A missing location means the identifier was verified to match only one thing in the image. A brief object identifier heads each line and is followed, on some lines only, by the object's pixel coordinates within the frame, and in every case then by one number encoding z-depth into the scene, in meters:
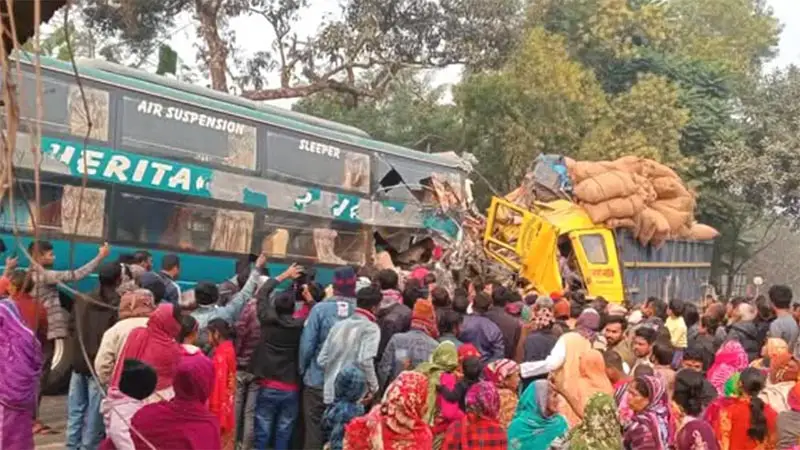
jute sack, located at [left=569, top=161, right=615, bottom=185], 18.20
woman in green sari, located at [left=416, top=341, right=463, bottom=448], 6.45
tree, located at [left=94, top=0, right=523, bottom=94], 24.22
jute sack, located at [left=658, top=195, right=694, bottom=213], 19.88
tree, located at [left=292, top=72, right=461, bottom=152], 26.89
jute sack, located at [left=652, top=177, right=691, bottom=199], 19.59
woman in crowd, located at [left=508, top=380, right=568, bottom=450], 5.92
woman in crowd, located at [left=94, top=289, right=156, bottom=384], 6.11
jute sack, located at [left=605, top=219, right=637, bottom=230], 17.42
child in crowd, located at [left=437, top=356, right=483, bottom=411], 6.36
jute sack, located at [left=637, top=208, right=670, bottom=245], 18.50
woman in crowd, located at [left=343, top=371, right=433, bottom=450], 5.46
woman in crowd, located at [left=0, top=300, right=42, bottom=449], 5.83
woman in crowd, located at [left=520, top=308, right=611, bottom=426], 6.56
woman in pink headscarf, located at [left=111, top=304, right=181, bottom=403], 5.68
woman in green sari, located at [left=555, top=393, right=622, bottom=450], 5.29
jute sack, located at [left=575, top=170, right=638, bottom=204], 17.52
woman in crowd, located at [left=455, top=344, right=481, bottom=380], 6.62
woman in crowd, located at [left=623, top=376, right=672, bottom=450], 5.32
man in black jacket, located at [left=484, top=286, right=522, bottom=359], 8.91
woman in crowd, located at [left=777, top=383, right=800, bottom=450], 5.98
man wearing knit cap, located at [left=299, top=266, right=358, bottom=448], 7.74
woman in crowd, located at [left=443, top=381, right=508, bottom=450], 5.49
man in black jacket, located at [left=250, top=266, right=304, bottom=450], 7.83
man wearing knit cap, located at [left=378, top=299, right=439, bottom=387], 7.56
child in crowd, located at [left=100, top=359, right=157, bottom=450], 4.68
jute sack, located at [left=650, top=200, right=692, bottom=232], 19.61
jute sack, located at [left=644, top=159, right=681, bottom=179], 19.77
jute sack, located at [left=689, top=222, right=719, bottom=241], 21.56
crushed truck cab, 15.73
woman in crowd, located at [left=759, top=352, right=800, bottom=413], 6.46
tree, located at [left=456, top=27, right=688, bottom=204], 24.92
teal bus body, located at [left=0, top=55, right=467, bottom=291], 11.12
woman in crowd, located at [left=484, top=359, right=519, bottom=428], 6.48
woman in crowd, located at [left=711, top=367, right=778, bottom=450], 5.94
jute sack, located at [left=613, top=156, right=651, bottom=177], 19.03
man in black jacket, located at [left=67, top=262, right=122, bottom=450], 7.29
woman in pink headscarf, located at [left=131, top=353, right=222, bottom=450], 4.43
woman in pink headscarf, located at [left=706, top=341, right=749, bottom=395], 7.48
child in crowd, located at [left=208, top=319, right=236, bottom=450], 6.77
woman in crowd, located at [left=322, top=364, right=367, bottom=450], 6.35
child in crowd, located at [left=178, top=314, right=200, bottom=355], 6.24
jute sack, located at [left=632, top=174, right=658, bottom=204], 18.77
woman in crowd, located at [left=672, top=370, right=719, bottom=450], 5.33
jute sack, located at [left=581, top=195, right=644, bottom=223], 17.33
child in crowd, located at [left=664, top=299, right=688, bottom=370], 9.72
